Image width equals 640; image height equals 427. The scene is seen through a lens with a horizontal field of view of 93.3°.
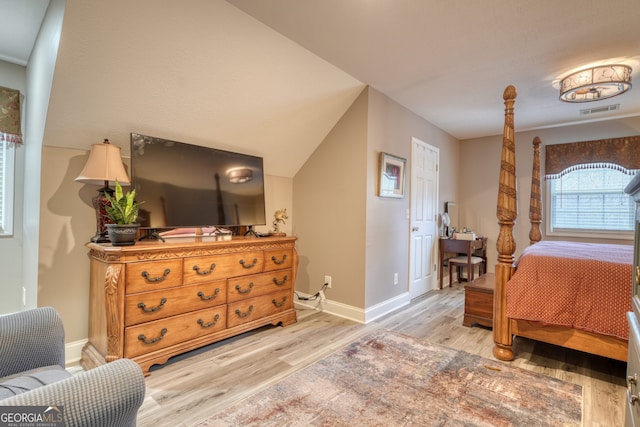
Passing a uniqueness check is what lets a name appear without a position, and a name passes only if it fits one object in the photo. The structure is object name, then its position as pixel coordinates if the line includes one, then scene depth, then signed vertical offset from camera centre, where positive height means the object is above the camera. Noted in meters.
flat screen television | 2.23 +0.23
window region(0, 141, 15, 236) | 2.71 +0.24
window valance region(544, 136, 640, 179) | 3.77 +0.82
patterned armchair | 0.65 -0.45
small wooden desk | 4.16 -0.45
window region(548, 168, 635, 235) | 3.88 +0.19
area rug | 1.59 -1.08
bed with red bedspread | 1.90 -0.51
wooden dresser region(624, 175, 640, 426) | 0.76 -0.33
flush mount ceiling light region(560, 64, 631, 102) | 2.48 +1.15
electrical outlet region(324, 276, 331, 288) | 3.29 -0.73
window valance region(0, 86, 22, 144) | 2.59 +0.81
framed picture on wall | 3.15 +0.42
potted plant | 1.89 -0.05
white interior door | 3.79 -0.04
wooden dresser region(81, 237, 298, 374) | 1.87 -0.60
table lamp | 1.96 +0.24
